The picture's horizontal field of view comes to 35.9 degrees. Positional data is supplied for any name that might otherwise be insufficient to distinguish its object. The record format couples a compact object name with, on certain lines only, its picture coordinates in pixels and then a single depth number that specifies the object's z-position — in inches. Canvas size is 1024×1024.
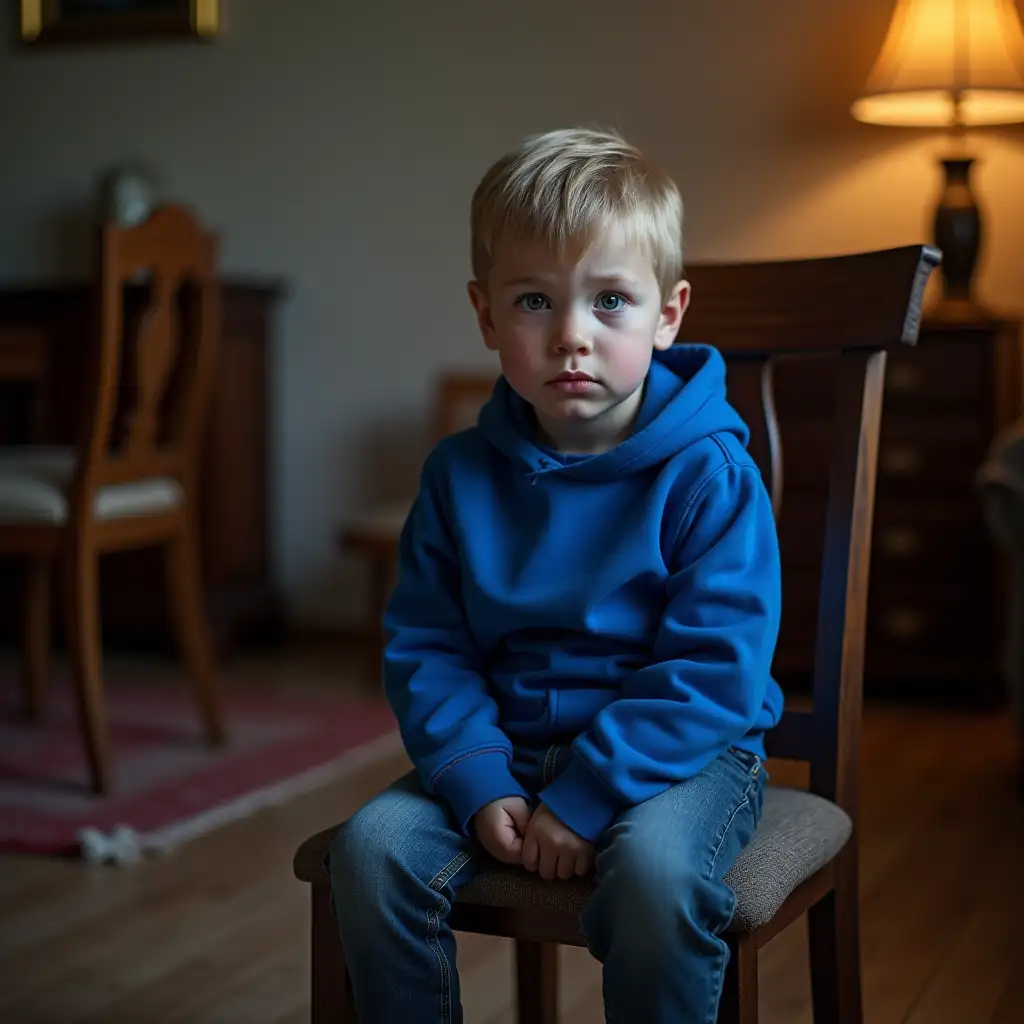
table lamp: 129.1
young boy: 45.3
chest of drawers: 132.0
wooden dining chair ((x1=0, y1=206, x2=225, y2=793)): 105.0
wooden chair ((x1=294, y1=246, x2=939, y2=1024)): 48.6
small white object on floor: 93.4
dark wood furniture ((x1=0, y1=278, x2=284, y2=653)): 156.5
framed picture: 168.6
